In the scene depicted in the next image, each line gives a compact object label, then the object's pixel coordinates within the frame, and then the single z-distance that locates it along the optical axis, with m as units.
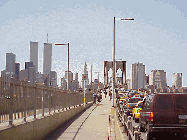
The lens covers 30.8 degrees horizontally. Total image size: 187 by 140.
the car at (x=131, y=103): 30.28
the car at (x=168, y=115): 12.21
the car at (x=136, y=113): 23.06
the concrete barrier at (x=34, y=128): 9.79
